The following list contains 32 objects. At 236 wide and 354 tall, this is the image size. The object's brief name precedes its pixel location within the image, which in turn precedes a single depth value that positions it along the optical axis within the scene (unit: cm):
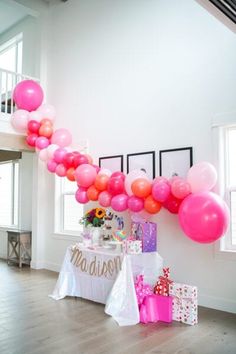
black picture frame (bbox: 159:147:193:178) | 432
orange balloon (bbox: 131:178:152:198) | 392
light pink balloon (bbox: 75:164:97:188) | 448
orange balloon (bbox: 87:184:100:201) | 452
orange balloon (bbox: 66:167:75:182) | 480
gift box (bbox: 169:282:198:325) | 355
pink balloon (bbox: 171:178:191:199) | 359
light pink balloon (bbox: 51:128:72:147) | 500
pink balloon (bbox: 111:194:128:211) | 418
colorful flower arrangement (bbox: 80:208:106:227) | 476
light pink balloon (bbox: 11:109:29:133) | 508
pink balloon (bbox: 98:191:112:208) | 434
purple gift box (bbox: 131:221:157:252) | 426
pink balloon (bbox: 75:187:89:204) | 473
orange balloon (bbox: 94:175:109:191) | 439
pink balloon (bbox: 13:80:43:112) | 494
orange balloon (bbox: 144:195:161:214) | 391
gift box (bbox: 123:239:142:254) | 404
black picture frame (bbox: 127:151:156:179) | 473
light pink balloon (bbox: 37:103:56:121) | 512
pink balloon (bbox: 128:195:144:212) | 402
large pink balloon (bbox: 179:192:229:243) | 321
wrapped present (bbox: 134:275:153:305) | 375
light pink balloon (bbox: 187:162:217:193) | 350
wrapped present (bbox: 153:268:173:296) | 378
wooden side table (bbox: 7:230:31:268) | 664
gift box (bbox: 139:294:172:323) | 363
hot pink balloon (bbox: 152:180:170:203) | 375
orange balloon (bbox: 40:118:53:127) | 508
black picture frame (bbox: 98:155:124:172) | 518
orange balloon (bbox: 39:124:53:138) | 507
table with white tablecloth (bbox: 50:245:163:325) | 373
